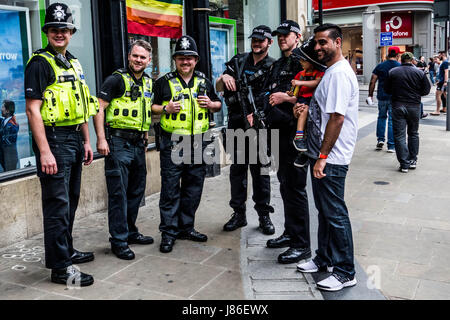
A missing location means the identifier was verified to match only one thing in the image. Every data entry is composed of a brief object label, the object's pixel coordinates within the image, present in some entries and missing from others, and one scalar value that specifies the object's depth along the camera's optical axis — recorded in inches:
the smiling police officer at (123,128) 179.6
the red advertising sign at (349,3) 1141.7
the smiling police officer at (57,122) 149.5
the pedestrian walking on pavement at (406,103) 329.4
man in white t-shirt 143.5
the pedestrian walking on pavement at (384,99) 376.8
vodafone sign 1197.1
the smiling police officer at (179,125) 189.0
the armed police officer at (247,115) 197.0
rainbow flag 261.0
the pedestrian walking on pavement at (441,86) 585.3
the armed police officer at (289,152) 175.8
